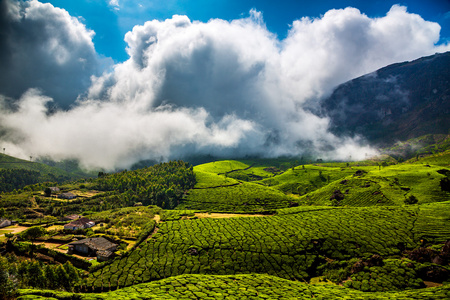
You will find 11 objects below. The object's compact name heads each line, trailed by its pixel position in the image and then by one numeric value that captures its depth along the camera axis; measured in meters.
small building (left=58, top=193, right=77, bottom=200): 173.12
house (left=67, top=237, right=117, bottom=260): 76.06
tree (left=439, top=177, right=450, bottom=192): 125.81
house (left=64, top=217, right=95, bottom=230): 103.99
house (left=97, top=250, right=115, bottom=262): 73.19
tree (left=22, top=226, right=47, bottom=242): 85.41
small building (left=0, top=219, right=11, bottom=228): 109.05
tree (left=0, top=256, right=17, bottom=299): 42.84
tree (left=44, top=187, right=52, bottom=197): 176.81
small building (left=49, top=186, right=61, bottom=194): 189.30
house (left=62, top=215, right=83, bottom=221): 128.75
